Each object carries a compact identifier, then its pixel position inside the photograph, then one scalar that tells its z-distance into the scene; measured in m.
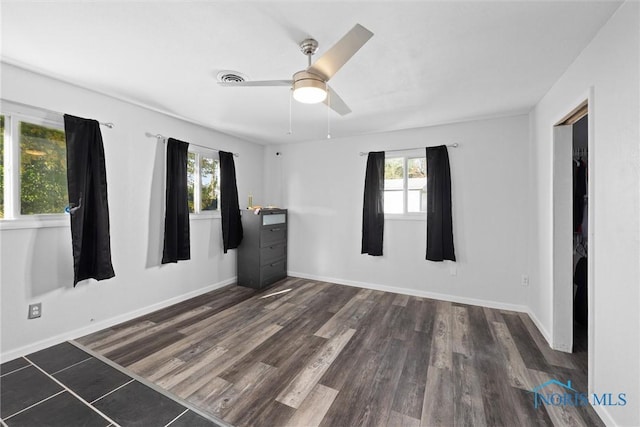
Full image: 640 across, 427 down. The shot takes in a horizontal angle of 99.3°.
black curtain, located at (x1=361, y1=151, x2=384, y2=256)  4.03
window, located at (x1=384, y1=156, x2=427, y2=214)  3.85
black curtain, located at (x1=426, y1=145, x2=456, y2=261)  3.56
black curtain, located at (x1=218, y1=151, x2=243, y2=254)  4.04
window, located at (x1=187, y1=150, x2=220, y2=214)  3.74
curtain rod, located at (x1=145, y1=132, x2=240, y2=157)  3.13
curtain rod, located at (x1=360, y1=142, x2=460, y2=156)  3.56
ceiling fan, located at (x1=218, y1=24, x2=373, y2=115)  1.40
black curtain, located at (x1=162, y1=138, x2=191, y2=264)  3.28
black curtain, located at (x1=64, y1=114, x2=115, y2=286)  2.47
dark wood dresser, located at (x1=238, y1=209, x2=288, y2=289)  4.16
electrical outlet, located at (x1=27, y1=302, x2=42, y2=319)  2.30
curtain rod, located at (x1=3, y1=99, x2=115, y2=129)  2.22
